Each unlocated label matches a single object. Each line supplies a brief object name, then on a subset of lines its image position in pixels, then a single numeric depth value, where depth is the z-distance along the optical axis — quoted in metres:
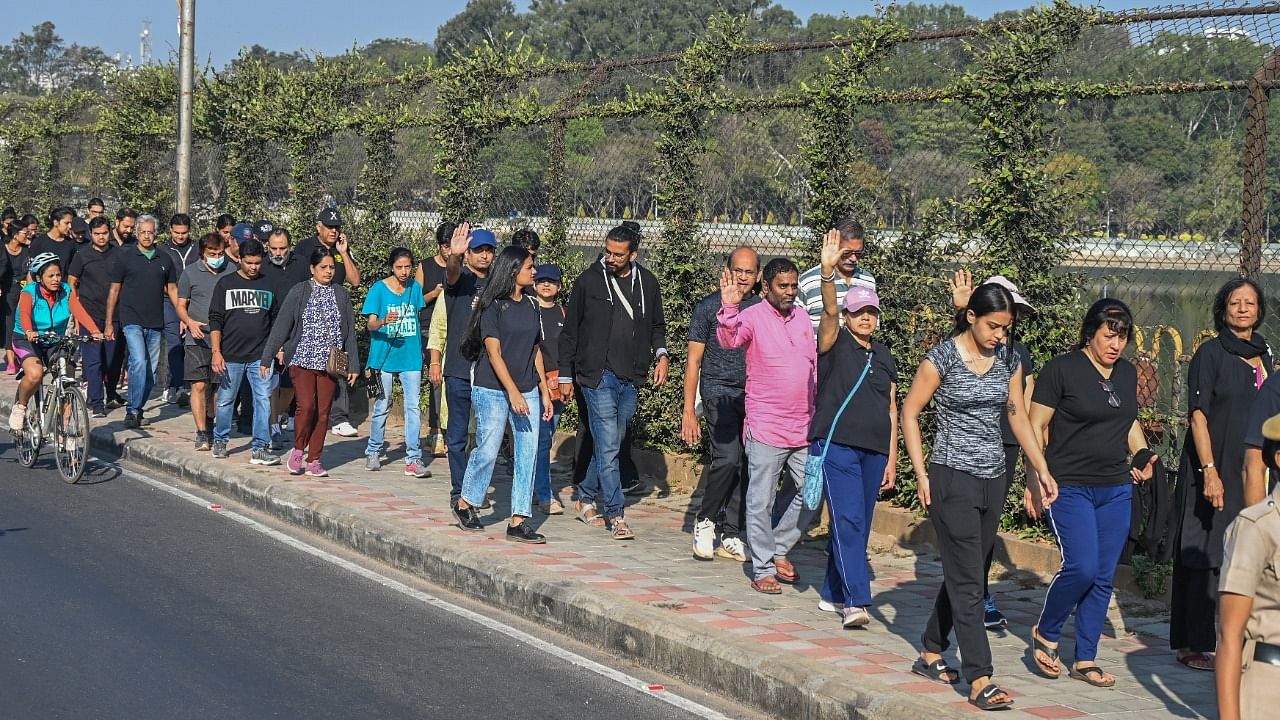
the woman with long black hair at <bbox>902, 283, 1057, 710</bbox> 6.85
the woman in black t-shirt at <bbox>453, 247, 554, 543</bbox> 9.90
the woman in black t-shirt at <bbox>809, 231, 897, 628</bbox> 7.96
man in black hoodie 10.35
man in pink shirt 8.73
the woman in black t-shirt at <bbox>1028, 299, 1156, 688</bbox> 7.07
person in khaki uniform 4.55
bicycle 12.42
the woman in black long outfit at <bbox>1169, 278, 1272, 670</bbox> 7.38
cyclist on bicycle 12.99
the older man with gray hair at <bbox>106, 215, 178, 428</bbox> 15.16
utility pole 18.81
